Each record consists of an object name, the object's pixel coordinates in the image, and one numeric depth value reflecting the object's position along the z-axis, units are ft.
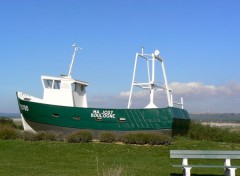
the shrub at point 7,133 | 76.23
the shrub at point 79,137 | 71.24
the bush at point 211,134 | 91.97
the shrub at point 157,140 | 71.31
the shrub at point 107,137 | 74.59
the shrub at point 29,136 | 72.64
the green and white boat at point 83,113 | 82.28
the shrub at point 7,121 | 110.83
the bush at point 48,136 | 74.08
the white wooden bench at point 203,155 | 33.71
